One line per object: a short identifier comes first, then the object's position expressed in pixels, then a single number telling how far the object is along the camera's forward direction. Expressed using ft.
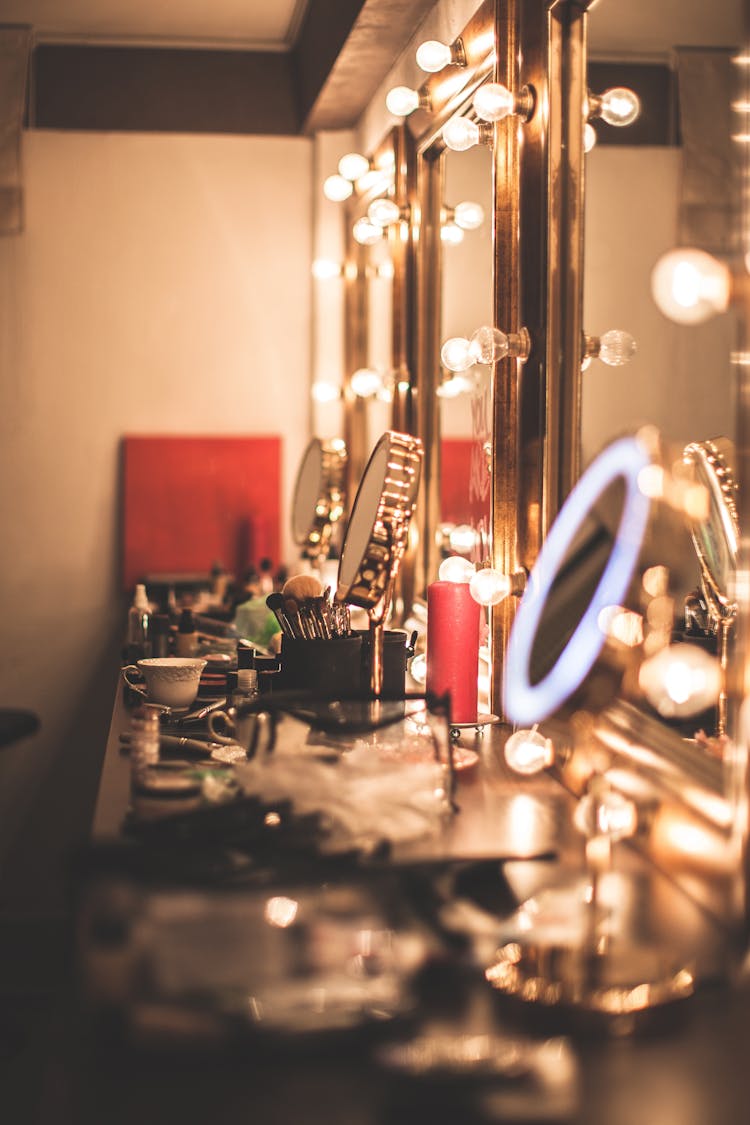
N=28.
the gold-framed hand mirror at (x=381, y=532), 5.80
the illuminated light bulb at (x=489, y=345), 6.07
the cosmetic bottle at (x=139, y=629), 8.49
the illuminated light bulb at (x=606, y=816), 4.01
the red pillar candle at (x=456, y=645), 6.23
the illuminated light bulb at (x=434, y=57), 7.20
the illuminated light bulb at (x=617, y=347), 5.81
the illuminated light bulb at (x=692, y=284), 3.36
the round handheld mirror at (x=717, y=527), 4.77
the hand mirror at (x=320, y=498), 11.06
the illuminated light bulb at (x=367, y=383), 10.07
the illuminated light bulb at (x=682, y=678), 4.20
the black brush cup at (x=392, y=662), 6.23
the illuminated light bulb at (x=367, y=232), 9.23
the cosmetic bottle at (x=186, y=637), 8.63
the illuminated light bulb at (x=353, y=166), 10.40
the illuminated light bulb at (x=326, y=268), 12.17
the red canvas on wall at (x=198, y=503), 13.74
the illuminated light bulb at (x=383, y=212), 8.59
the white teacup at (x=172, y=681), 6.61
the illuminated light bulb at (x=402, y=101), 8.02
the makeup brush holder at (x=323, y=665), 6.05
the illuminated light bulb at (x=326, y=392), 11.92
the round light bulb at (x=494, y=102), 6.11
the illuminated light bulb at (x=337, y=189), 10.44
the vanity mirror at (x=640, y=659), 4.04
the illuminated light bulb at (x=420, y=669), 7.12
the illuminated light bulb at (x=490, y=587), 6.09
